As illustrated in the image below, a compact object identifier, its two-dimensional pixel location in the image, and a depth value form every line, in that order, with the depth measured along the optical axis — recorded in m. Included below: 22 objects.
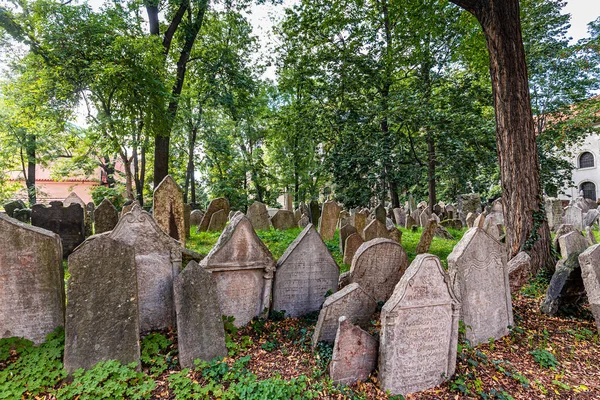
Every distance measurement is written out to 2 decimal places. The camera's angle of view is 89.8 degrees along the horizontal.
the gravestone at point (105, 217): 6.70
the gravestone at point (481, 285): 3.58
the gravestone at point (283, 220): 10.58
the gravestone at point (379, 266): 4.37
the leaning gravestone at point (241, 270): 3.88
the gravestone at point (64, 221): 5.86
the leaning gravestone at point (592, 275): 3.77
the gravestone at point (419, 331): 2.86
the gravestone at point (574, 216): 11.64
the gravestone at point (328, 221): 9.29
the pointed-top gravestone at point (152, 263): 3.59
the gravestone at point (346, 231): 6.82
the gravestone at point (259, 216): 9.92
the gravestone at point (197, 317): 3.10
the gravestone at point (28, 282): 3.02
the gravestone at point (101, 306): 2.79
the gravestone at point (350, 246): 6.21
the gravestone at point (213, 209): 9.74
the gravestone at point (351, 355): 2.83
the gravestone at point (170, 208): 5.86
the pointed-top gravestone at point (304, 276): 4.25
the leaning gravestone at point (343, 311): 3.24
